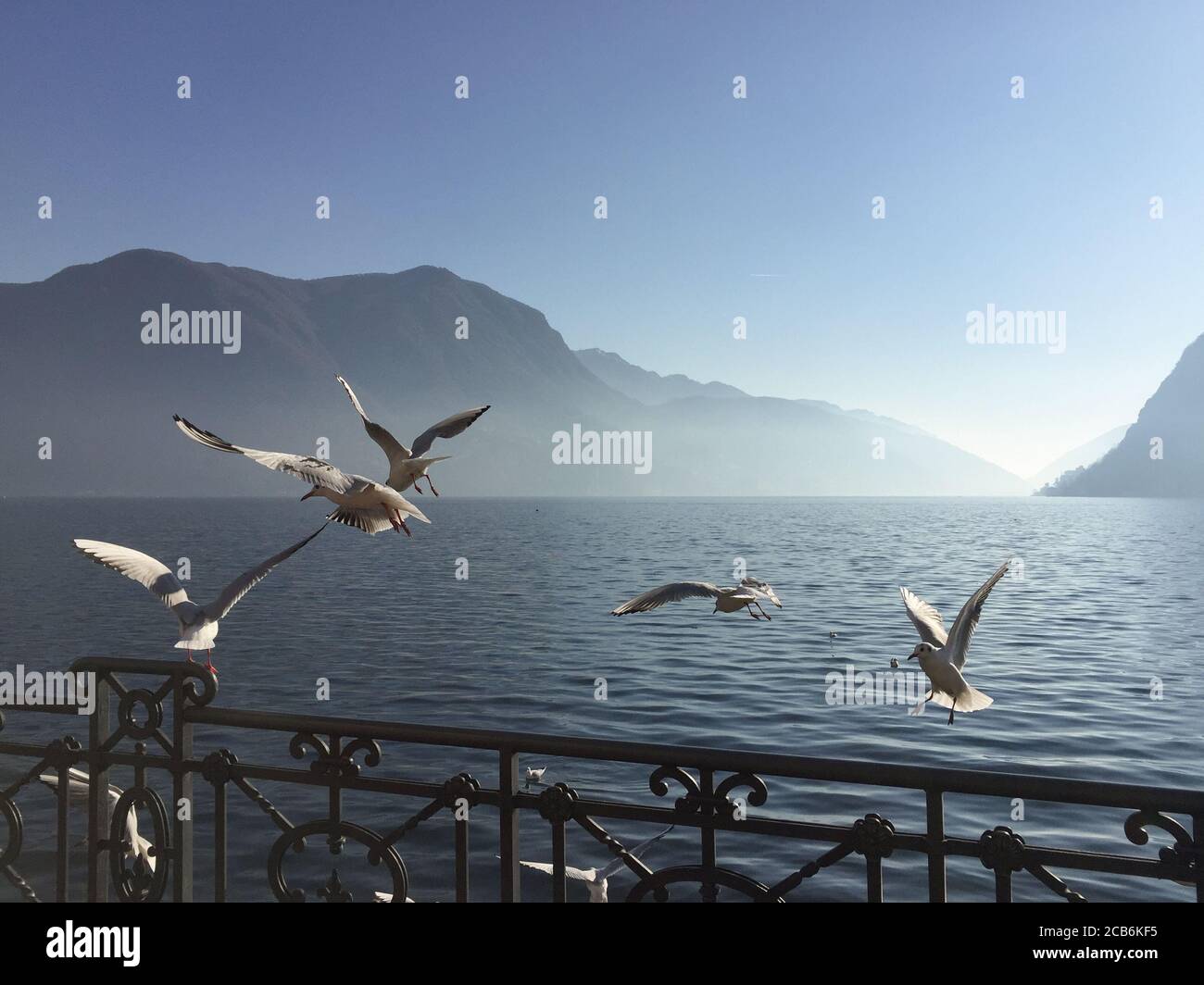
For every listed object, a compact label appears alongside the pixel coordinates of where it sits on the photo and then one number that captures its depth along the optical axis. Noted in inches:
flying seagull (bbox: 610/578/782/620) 236.4
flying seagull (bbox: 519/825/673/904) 337.1
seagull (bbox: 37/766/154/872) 170.6
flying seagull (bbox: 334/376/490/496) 142.6
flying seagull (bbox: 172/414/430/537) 123.9
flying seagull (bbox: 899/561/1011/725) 208.4
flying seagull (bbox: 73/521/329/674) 164.1
